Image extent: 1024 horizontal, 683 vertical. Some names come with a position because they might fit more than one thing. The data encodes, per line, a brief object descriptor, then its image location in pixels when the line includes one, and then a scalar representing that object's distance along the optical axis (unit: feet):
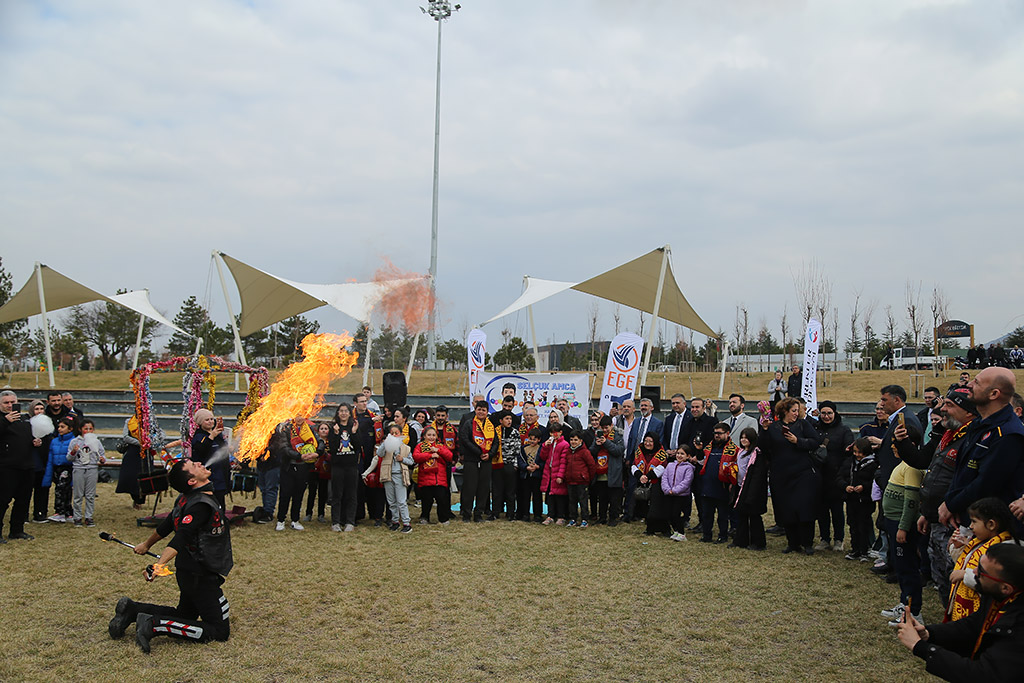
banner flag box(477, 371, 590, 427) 42.73
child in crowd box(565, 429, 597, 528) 33.35
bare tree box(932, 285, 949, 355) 98.94
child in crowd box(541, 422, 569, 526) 33.68
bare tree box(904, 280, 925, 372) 98.03
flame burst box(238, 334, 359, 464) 31.07
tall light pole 95.15
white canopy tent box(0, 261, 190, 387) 79.61
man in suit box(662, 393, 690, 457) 33.83
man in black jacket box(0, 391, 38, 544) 26.45
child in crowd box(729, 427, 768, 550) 27.55
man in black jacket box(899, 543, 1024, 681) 9.78
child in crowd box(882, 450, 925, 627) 18.24
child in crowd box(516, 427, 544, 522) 34.81
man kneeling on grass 17.46
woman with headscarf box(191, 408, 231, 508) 29.35
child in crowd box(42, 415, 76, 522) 30.86
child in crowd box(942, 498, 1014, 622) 12.60
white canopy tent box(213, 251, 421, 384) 69.67
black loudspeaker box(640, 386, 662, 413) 49.01
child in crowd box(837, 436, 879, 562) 25.21
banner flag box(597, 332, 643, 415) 44.32
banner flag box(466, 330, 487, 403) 50.78
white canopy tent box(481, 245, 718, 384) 59.88
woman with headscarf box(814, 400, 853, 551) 27.58
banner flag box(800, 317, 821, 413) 49.90
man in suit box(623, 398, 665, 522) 33.76
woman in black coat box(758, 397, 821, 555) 26.68
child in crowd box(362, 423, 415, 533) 32.09
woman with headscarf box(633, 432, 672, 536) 31.04
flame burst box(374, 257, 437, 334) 67.51
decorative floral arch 32.65
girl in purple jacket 30.35
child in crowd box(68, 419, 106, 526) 30.53
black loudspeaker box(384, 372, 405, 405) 53.16
